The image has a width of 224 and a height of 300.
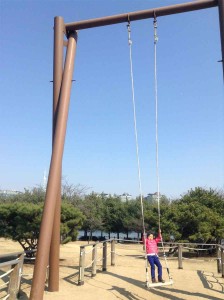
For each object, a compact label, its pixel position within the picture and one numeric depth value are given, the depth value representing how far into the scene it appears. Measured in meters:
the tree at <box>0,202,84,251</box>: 11.00
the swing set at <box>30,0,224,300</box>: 5.42
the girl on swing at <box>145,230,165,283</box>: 7.51
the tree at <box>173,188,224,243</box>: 15.43
